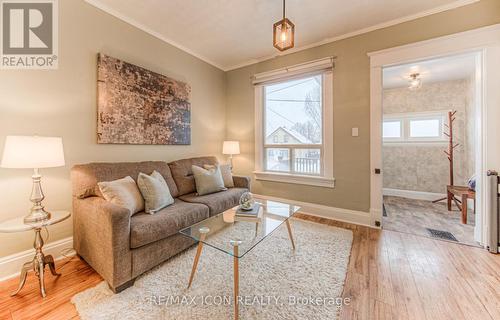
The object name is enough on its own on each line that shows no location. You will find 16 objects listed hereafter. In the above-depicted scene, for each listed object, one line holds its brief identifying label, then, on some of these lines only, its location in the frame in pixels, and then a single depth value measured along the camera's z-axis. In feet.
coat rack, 12.12
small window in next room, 13.52
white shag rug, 4.36
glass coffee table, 4.52
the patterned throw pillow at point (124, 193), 5.74
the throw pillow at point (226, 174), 9.84
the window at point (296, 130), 10.09
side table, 4.87
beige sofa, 4.87
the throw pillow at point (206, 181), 8.72
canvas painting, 7.37
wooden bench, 9.25
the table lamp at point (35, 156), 4.65
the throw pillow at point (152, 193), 6.46
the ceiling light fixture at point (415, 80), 11.42
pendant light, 5.44
